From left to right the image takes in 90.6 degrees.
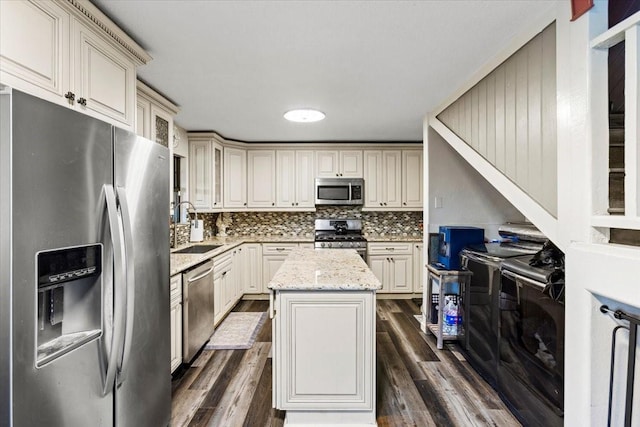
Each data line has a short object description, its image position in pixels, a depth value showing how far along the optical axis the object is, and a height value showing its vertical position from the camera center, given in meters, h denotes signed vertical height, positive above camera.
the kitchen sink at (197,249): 3.32 -0.41
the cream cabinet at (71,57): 1.20 +0.71
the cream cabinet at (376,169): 4.76 +0.64
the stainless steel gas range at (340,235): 4.41 -0.36
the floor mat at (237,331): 3.02 -1.27
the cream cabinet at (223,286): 3.34 -0.86
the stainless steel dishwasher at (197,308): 2.51 -0.83
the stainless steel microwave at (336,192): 4.66 +0.29
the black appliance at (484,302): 2.30 -0.72
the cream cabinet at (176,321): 2.34 -0.83
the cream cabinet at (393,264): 4.49 -0.75
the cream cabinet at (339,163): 4.76 +0.73
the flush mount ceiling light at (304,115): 3.10 +0.97
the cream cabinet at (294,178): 4.77 +0.50
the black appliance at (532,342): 1.65 -0.77
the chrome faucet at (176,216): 3.36 -0.05
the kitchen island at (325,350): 1.87 -0.82
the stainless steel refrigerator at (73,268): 0.92 -0.20
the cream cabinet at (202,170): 4.00 +0.53
